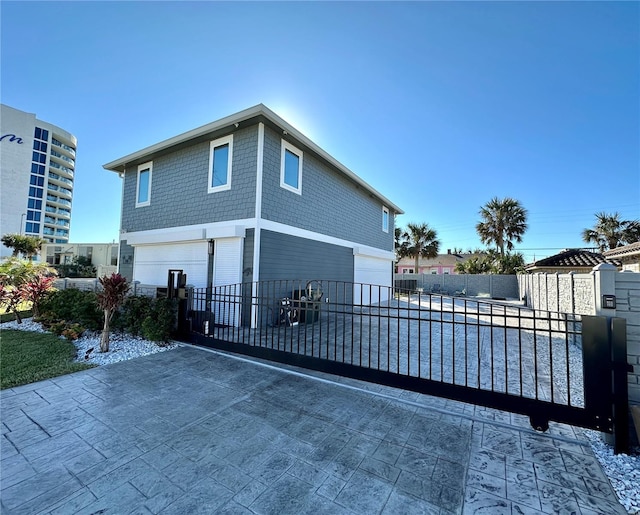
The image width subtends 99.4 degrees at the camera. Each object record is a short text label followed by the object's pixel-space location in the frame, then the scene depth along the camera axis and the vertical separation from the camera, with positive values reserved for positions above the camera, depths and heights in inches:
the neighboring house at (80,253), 1082.8 +73.5
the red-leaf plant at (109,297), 224.4 -23.3
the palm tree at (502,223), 892.6 +190.8
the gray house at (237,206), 309.0 +91.6
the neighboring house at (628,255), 466.3 +50.4
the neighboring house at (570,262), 562.0 +43.6
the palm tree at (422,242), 1061.1 +139.8
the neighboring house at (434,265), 1524.4 +73.9
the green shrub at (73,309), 271.4 -42.6
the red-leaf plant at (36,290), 330.0 -27.1
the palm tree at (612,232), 958.4 +188.5
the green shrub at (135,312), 255.6 -39.7
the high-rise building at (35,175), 1615.4 +599.4
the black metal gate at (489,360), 101.7 -56.4
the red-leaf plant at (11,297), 320.2 -35.4
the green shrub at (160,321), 239.5 -44.6
